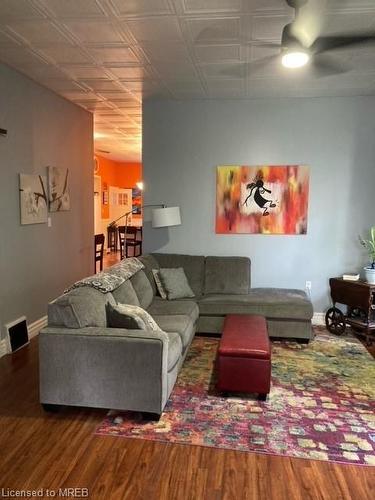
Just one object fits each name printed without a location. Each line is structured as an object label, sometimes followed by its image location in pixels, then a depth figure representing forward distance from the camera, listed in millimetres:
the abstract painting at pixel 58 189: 4566
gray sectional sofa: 2580
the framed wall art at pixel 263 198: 4770
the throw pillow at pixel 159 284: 4316
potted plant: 4230
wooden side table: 4164
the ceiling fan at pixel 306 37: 2350
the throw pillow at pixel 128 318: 2768
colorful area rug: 2400
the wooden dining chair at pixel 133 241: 9609
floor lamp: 4617
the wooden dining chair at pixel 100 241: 7012
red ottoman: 2865
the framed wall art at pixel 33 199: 4012
